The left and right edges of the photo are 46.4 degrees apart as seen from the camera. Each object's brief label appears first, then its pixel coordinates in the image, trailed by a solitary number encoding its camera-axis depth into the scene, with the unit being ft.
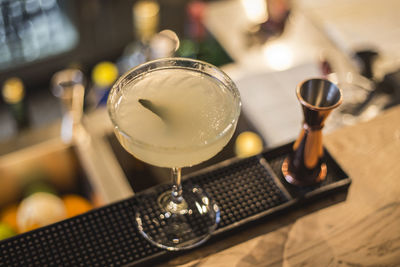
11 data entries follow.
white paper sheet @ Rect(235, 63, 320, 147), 6.41
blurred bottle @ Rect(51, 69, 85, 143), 6.63
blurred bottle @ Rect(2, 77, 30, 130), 6.59
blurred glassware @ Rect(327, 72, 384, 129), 6.20
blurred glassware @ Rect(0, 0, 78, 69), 9.71
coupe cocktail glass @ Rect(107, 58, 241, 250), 2.87
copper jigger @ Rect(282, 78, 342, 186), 3.12
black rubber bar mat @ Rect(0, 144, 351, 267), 3.00
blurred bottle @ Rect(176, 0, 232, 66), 7.67
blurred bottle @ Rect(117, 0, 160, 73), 7.04
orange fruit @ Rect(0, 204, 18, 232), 5.81
